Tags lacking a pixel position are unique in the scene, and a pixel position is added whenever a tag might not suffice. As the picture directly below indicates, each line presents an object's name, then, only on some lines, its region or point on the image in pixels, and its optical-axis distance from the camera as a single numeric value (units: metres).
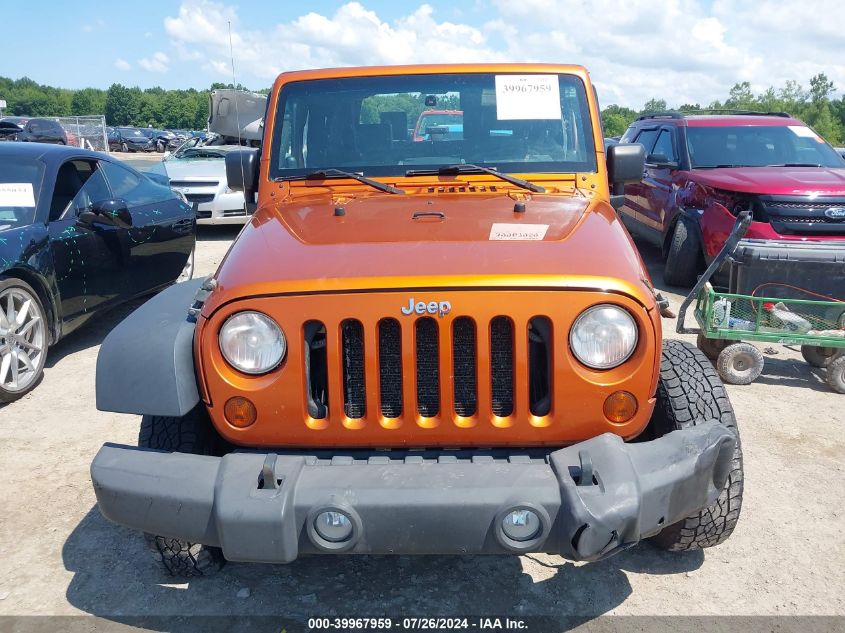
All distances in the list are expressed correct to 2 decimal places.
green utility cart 4.84
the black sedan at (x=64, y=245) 4.80
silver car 10.79
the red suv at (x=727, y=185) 6.43
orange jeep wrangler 2.16
